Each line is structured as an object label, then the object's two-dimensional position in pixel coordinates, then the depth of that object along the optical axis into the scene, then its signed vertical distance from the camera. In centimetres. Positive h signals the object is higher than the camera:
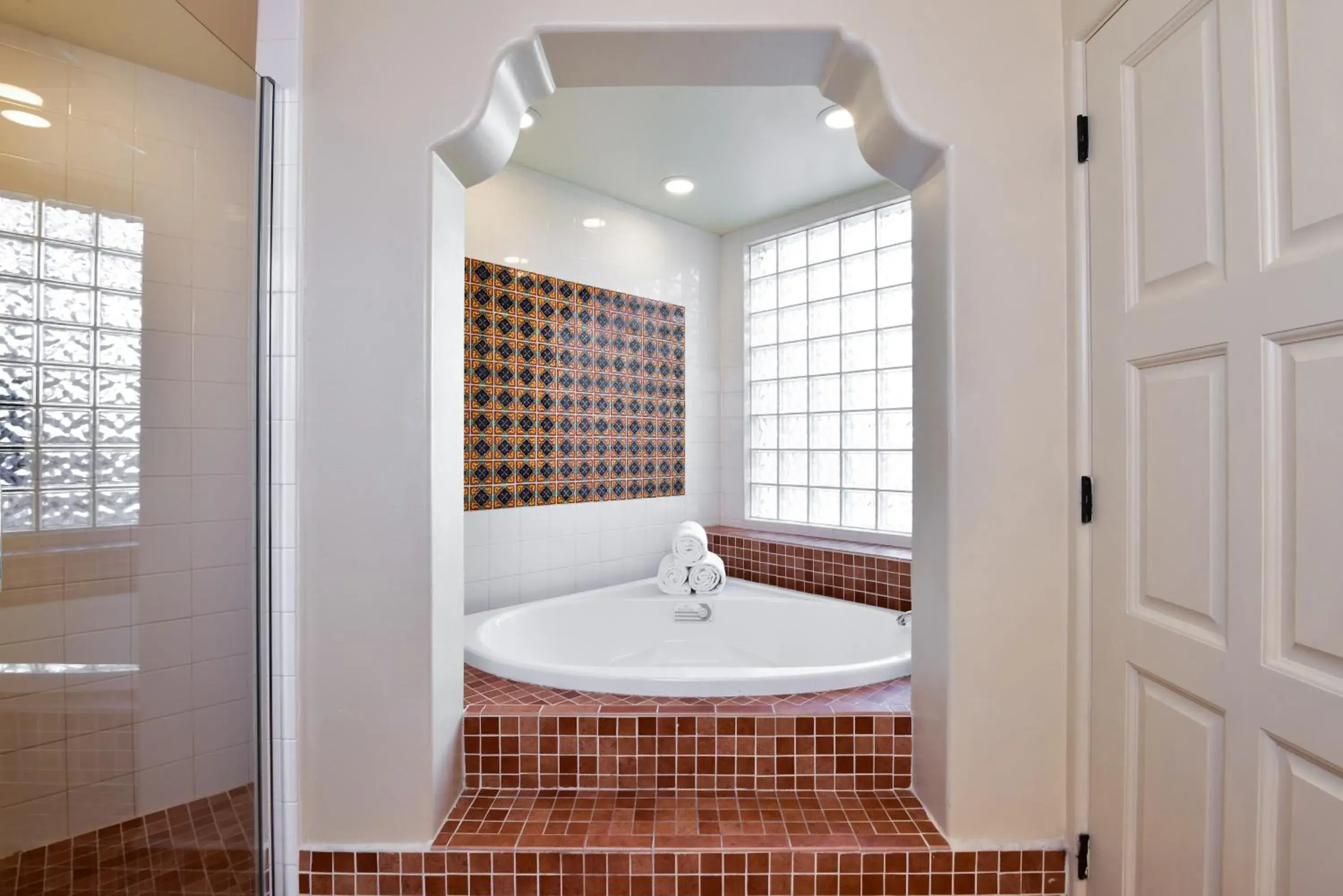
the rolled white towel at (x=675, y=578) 286 -56
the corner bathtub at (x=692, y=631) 245 -73
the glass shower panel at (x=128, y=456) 114 -1
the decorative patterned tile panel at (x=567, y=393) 264 +28
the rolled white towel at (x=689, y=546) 286 -42
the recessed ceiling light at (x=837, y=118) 229 +122
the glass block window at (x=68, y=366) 113 +16
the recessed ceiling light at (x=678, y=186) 289 +122
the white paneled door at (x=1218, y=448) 89 +1
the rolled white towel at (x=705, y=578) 285 -56
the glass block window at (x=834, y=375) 291 +38
